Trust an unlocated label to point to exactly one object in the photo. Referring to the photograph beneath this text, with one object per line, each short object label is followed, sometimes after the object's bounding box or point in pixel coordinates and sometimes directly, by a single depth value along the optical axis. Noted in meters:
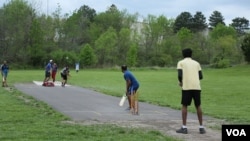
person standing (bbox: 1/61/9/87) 30.78
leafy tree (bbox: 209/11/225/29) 149.62
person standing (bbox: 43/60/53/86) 32.94
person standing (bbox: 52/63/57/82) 36.22
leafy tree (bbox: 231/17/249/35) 152.62
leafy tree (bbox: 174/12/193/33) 131.62
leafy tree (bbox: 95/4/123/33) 115.06
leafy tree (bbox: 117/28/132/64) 102.64
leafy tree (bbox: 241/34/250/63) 73.75
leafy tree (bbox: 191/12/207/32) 134.25
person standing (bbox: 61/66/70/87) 32.66
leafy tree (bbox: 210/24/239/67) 92.64
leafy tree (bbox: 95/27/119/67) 98.88
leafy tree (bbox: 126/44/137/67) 97.00
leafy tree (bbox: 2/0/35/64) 90.88
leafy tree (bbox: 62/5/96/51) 103.62
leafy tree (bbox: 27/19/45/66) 89.62
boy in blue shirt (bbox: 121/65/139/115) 15.45
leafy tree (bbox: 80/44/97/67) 91.88
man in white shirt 10.66
